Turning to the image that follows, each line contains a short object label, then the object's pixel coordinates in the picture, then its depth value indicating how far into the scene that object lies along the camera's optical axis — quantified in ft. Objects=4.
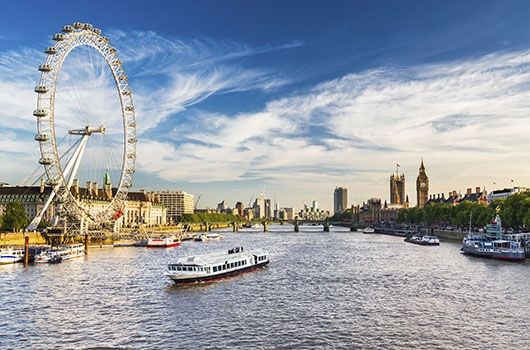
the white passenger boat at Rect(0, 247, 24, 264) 237.86
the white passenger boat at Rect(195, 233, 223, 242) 503.61
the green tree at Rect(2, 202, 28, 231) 345.92
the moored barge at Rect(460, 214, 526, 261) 259.39
